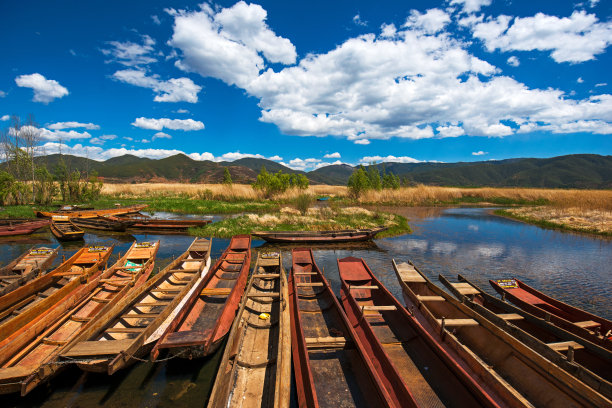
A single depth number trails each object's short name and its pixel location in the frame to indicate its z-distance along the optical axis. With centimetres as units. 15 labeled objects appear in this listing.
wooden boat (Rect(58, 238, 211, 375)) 557
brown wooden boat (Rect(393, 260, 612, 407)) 458
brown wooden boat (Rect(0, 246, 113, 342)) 732
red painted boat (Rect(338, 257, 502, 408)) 477
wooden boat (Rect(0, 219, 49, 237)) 2067
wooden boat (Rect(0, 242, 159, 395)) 508
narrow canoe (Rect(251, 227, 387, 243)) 2019
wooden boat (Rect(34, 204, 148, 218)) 2678
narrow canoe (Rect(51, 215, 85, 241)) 1960
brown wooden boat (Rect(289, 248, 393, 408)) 492
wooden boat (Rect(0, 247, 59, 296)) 975
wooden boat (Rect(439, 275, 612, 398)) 495
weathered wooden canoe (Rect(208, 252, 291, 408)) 473
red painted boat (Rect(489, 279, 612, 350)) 667
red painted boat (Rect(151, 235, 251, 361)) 604
